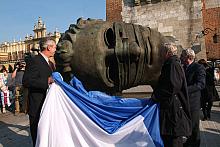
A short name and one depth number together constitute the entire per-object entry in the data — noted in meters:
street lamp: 13.71
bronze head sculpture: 3.45
